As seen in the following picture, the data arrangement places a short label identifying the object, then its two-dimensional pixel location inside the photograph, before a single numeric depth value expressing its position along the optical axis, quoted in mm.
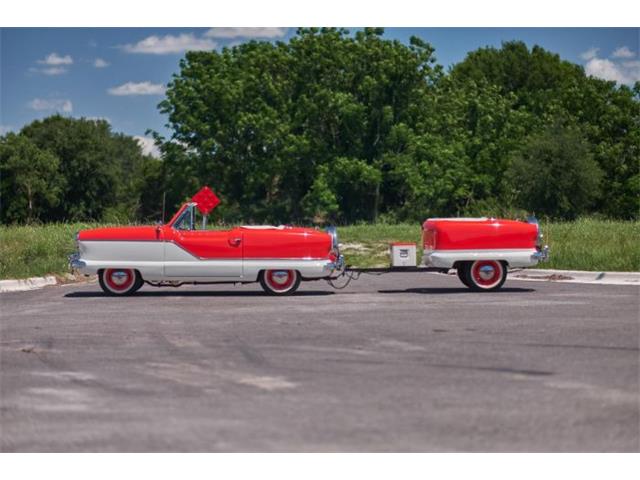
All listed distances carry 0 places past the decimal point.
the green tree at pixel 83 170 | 87500
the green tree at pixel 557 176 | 67438
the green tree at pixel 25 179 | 82000
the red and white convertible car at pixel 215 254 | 18141
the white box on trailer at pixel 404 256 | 18984
